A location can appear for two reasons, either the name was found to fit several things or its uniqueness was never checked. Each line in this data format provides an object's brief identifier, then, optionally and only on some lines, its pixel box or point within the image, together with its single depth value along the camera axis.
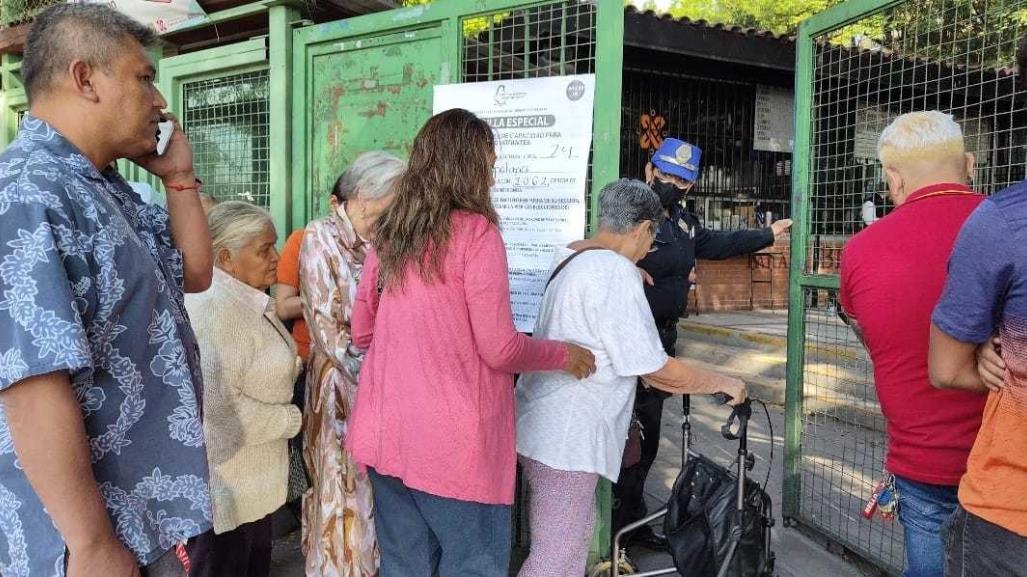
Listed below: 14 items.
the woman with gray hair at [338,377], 2.70
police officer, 3.58
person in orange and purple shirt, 1.43
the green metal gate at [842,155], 3.16
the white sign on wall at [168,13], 4.47
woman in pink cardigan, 2.11
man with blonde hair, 2.04
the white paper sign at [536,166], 3.05
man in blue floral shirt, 1.19
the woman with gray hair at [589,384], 2.43
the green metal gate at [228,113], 4.30
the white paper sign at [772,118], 10.91
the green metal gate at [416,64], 3.03
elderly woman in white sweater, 2.45
